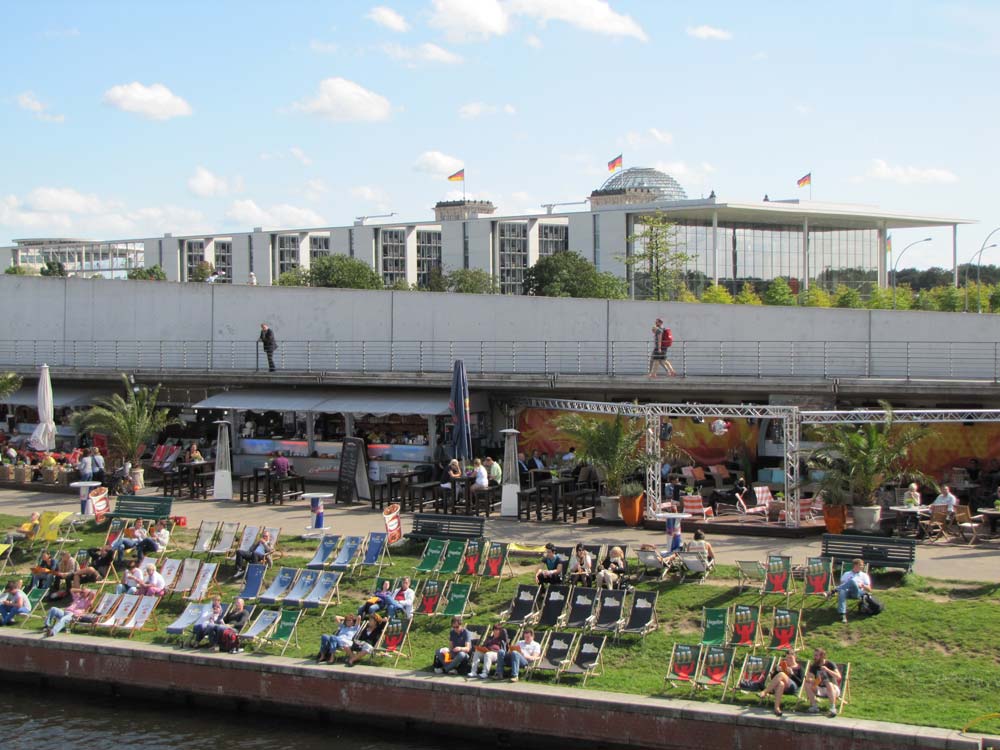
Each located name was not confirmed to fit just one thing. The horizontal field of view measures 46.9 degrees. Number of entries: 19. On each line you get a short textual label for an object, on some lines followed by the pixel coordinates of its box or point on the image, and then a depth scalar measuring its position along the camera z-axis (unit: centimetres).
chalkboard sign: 2561
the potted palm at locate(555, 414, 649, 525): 2217
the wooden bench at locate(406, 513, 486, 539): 2011
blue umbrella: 2394
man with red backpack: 2622
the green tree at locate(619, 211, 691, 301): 5700
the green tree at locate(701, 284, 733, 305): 6600
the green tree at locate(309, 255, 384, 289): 8300
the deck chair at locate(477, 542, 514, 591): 1831
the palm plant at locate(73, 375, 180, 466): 2753
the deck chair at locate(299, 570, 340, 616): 1784
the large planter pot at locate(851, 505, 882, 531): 1998
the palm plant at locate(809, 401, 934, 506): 2019
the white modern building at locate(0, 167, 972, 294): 9888
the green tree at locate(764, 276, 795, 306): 7406
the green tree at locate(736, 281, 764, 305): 6944
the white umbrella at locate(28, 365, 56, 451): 2739
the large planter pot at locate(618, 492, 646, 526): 2173
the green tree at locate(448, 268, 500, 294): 9025
